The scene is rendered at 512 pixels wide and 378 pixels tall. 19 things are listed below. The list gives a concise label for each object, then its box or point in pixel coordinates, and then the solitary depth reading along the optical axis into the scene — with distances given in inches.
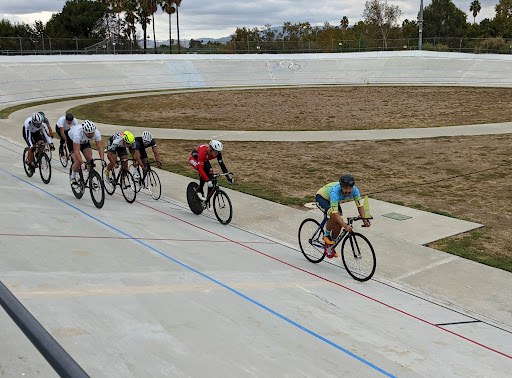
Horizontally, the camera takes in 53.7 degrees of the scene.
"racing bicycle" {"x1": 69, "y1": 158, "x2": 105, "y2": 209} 390.9
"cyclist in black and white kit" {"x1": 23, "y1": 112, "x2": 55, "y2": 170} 468.1
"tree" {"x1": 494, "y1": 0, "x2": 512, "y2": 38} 3448.3
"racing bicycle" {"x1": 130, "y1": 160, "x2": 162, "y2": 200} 422.3
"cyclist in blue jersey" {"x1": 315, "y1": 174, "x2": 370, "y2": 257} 270.1
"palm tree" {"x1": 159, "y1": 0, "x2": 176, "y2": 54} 2739.4
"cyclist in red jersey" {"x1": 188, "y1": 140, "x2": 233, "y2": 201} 364.2
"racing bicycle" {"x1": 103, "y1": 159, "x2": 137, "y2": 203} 419.8
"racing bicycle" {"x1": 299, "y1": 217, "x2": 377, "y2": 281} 279.7
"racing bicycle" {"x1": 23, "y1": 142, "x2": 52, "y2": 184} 466.3
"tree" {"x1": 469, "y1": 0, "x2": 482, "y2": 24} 5349.4
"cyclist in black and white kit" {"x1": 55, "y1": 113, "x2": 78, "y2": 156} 490.9
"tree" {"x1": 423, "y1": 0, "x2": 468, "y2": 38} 3710.6
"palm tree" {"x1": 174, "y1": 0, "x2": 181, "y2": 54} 2677.2
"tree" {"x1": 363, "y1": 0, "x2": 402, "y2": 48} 3440.0
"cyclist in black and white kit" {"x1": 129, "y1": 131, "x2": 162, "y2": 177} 410.0
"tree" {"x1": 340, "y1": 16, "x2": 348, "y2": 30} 5757.9
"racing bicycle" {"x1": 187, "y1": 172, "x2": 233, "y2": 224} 378.9
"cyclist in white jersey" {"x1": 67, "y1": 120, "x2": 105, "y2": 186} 394.6
